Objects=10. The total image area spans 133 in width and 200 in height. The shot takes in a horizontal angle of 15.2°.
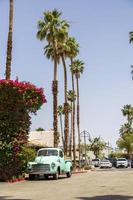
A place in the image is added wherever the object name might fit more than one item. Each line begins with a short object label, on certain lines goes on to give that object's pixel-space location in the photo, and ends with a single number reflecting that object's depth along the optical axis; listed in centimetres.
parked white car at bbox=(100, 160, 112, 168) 8194
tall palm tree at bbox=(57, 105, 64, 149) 11464
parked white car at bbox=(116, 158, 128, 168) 7956
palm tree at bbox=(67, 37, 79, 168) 6632
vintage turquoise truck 3212
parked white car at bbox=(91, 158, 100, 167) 10586
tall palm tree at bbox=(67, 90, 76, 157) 9432
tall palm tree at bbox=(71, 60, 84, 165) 8231
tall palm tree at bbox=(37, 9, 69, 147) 5288
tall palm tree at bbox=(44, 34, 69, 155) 5348
